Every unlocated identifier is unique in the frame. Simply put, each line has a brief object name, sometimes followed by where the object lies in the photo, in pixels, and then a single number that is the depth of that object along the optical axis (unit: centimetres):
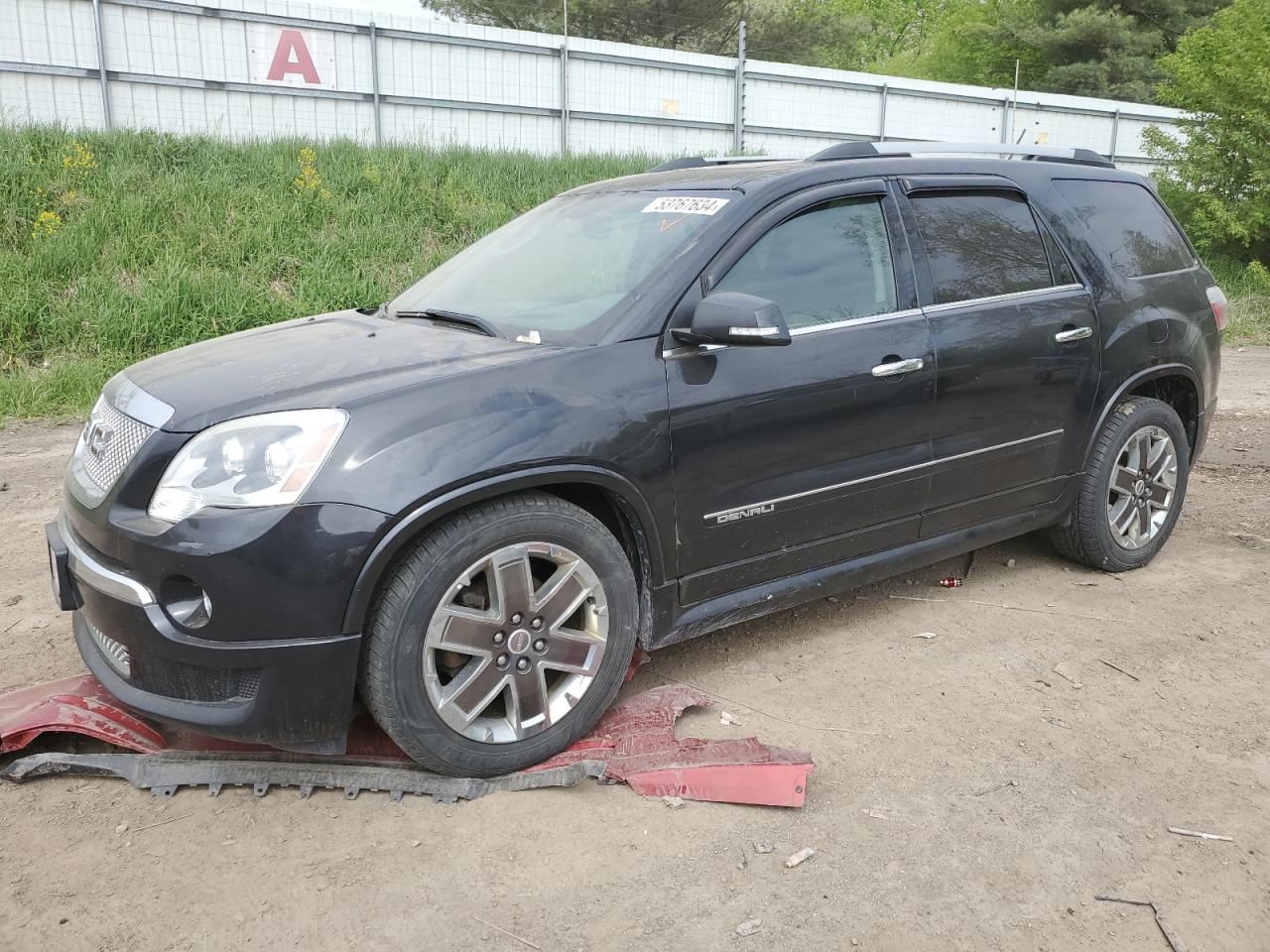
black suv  270
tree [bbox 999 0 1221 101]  2906
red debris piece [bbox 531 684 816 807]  291
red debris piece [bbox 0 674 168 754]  304
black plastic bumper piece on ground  293
